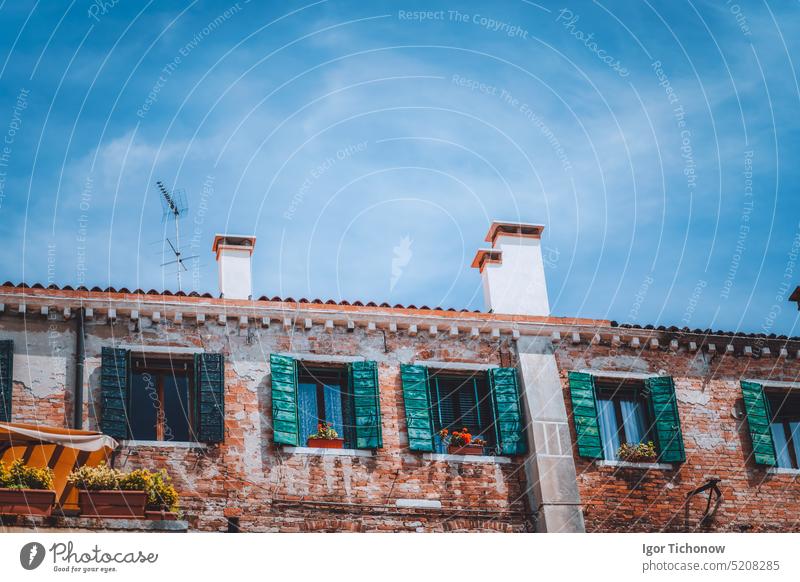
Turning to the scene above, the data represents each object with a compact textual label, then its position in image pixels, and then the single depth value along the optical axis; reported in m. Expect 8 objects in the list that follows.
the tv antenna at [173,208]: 22.61
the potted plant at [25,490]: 17.05
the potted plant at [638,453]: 21.78
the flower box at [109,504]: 17.64
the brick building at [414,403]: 19.83
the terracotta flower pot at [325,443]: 20.47
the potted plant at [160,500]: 18.30
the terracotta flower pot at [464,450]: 21.09
